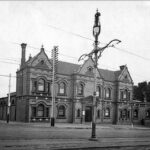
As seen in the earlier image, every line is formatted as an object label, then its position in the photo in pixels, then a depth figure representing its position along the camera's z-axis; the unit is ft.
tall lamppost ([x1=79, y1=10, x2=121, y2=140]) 59.10
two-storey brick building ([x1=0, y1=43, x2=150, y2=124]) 134.51
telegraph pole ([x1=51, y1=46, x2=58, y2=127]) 109.91
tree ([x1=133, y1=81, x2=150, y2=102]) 274.32
